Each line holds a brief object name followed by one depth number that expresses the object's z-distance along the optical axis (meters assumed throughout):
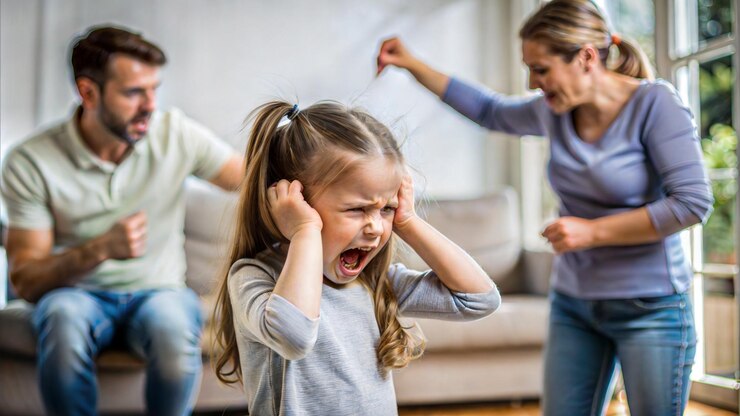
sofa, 2.34
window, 2.48
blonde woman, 1.32
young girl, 0.97
